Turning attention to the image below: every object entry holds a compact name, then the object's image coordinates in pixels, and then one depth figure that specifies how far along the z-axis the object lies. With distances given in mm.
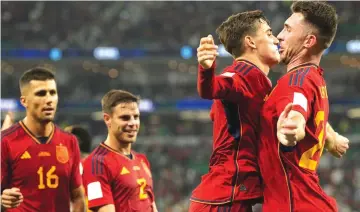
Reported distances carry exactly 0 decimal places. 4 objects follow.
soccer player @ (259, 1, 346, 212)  7586
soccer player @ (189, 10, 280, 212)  8070
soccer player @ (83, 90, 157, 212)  11367
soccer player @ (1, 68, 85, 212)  11094
